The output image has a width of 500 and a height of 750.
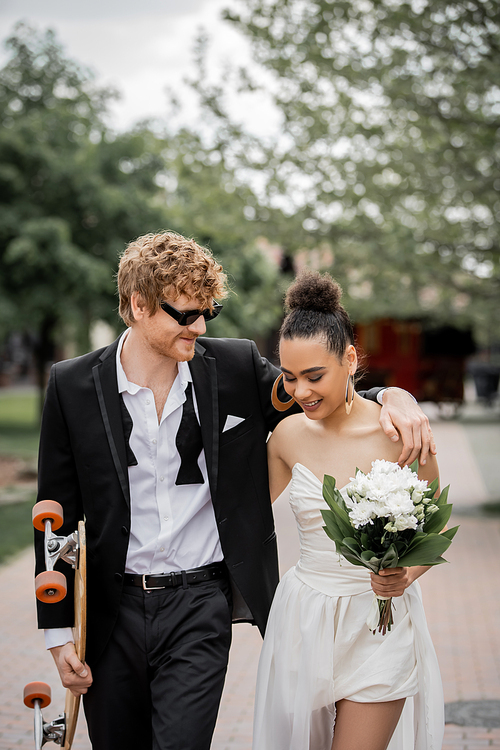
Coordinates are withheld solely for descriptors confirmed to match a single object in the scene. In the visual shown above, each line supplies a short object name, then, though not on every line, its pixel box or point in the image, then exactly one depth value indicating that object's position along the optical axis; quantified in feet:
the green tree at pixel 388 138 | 30.99
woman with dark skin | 8.70
